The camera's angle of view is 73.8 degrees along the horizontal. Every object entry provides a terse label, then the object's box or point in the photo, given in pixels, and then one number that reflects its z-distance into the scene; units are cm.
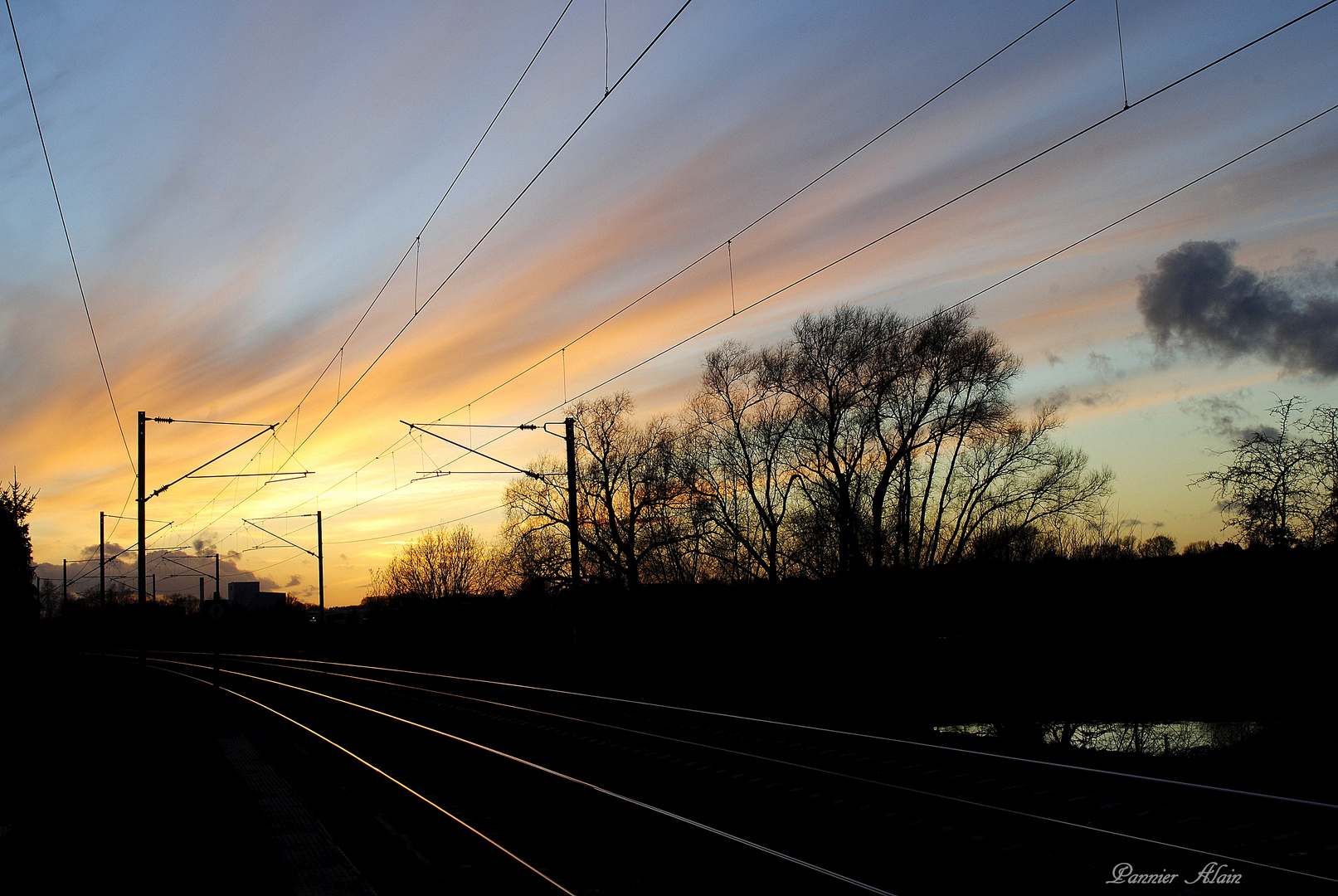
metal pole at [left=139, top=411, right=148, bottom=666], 2614
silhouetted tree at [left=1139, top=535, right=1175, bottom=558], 3606
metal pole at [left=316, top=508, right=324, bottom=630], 5791
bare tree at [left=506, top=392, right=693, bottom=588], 5250
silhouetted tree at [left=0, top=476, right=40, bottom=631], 3481
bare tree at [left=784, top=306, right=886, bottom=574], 4275
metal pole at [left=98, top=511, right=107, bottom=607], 4359
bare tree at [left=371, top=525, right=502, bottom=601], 11300
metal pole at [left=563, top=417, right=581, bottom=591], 3144
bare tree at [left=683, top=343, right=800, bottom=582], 4588
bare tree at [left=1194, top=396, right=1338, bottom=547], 2797
